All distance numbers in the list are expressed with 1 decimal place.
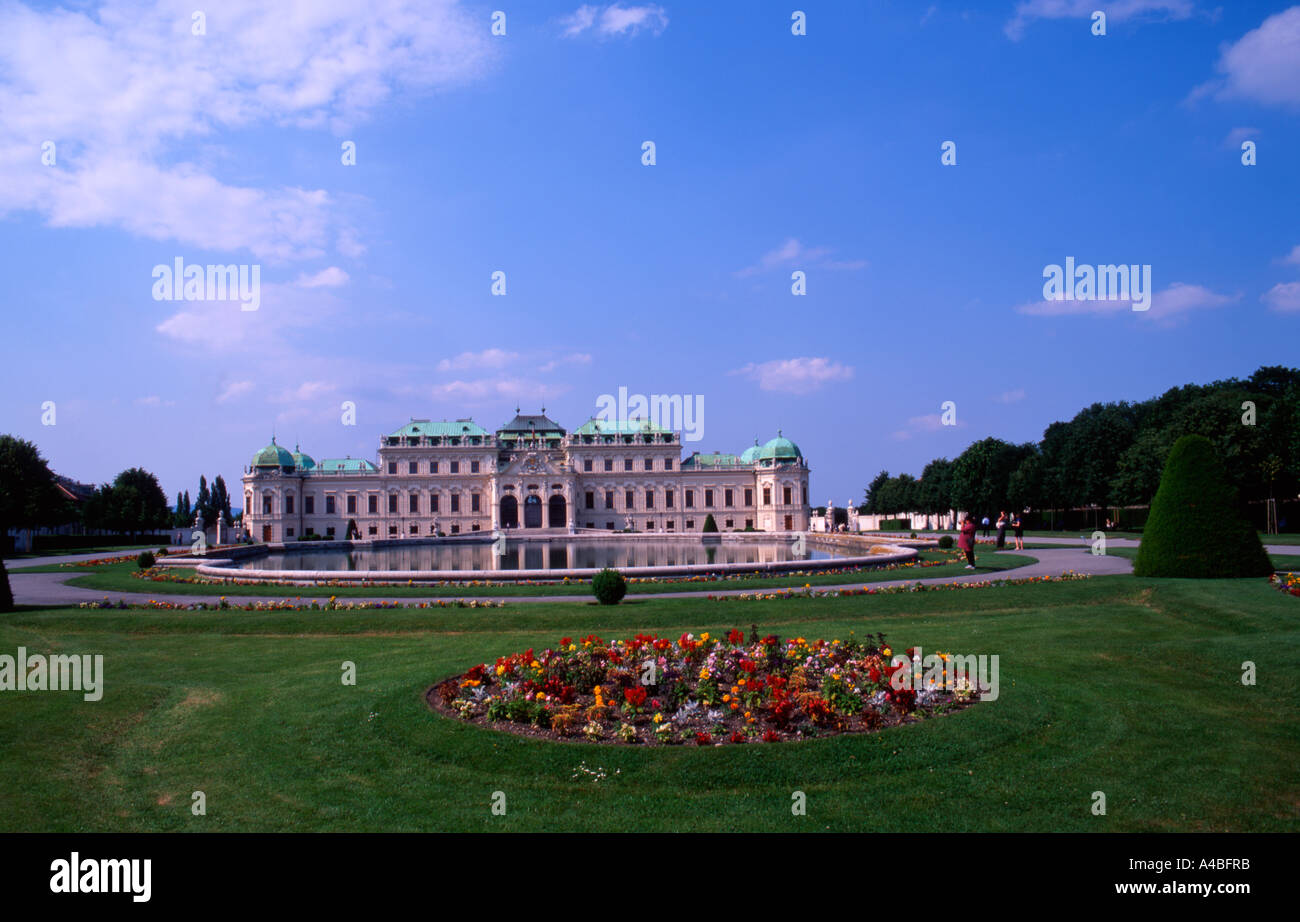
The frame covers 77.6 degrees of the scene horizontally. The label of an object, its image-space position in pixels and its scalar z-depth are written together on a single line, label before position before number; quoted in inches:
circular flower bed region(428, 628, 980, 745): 343.3
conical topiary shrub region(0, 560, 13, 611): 829.2
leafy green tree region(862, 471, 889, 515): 4825.3
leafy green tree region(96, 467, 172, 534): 3070.9
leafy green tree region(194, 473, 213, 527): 4674.0
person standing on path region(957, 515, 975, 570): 1057.5
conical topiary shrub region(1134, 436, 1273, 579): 793.6
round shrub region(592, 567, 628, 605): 805.9
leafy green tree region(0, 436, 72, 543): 2336.2
